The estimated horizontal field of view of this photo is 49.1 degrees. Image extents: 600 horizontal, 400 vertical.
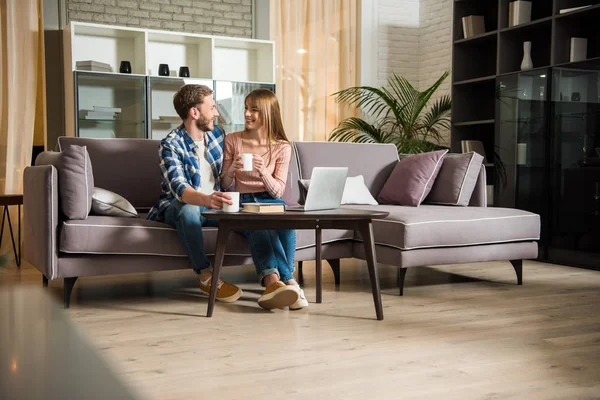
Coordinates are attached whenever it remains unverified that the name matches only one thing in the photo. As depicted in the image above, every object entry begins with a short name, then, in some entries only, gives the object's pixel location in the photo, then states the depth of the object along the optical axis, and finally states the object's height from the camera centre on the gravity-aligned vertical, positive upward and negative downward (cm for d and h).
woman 297 -11
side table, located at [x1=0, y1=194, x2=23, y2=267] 425 -34
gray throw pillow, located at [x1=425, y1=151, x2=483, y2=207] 385 -16
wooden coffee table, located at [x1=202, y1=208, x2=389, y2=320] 263 -30
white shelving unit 503 +72
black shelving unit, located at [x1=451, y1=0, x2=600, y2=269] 418 +16
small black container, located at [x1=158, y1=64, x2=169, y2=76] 535 +67
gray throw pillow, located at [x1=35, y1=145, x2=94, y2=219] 288 -13
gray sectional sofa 286 -39
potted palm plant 588 +31
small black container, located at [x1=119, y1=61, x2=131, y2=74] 516 +66
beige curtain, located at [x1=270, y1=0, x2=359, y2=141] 615 +87
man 294 -10
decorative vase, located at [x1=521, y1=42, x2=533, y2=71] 493 +70
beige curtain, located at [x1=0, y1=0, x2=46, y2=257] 489 +48
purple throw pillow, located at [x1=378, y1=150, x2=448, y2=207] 388 -17
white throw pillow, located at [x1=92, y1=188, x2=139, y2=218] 308 -25
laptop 281 -16
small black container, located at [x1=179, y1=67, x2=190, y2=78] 542 +65
